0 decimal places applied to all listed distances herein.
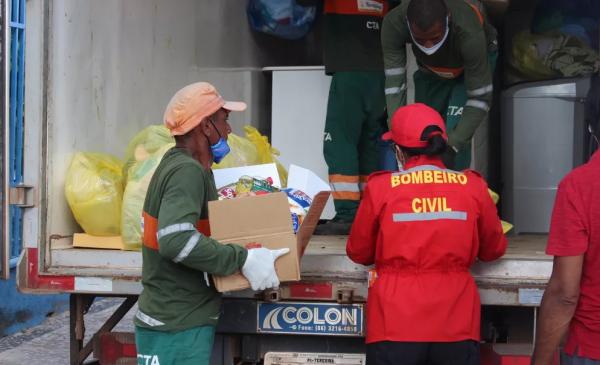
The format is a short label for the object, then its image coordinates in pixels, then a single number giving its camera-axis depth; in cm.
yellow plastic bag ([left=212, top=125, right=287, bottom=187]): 877
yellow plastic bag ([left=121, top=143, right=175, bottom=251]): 771
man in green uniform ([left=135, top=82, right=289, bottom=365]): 589
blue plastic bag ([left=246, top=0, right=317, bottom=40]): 1187
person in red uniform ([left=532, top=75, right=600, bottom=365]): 509
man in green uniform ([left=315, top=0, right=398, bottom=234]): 1051
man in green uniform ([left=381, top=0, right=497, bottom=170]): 875
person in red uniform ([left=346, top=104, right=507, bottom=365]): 610
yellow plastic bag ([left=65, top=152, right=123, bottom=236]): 776
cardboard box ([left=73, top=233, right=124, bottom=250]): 774
